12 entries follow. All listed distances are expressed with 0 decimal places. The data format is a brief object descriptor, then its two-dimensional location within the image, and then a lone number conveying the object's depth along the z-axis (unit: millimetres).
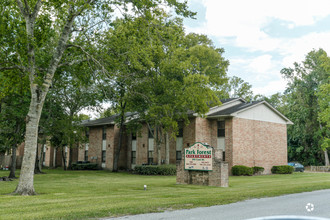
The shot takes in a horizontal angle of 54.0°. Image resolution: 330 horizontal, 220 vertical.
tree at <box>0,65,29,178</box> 23609
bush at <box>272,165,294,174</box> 34509
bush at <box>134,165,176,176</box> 30922
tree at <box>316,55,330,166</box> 38744
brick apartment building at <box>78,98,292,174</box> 32750
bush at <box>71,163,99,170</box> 42594
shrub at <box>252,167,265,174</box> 32919
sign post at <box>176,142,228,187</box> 18828
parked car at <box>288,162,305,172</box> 42634
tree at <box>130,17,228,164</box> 27172
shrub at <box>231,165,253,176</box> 30928
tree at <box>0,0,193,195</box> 14367
